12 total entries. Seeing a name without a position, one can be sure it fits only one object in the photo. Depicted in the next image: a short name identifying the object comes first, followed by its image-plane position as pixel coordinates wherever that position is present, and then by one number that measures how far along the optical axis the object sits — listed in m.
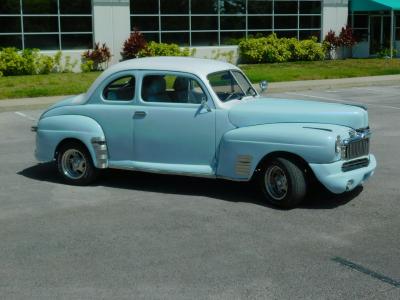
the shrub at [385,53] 32.84
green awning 31.06
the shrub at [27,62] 23.25
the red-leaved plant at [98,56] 25.55
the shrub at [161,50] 25.98
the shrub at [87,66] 25.41
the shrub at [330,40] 31.53
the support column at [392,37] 30.55
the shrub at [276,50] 29.11
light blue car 7.15
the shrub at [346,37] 31.66
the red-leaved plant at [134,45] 26.02
